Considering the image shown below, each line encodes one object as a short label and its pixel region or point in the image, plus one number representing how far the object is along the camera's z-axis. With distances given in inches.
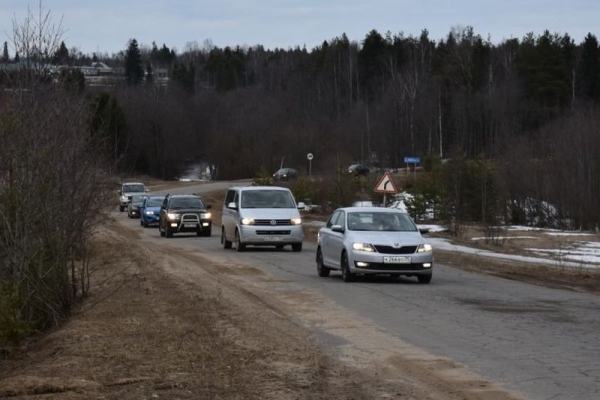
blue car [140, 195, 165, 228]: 1968.5
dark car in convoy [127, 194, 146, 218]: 2356.1
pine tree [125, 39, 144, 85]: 6692.9
